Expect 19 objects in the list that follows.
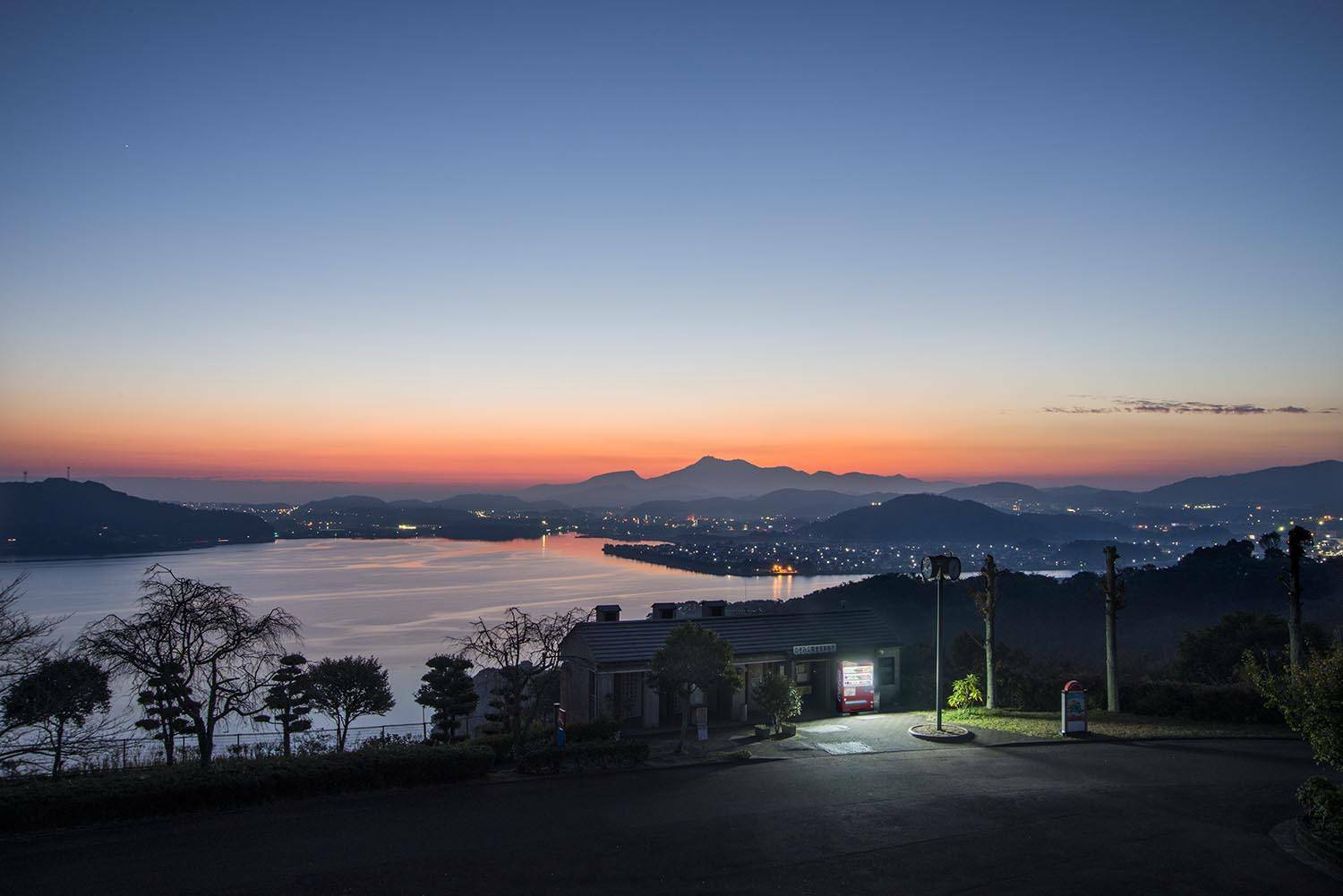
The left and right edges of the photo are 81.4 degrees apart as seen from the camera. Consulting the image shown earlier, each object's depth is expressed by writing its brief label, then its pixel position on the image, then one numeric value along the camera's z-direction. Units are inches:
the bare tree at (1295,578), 829.8
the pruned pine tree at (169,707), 677.3
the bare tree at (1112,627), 904.9
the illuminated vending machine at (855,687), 944.9
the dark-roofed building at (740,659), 920.9
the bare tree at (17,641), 559.8
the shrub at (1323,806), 445.1
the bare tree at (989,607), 975.6
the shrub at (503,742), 713.6
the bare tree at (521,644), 757.9
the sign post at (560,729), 715.6
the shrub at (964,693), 968.9
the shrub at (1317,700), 435.2
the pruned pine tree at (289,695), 1196.5
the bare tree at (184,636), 666.2
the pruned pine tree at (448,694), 1236.5
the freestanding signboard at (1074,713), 777.6
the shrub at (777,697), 816.9
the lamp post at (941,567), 851.4
